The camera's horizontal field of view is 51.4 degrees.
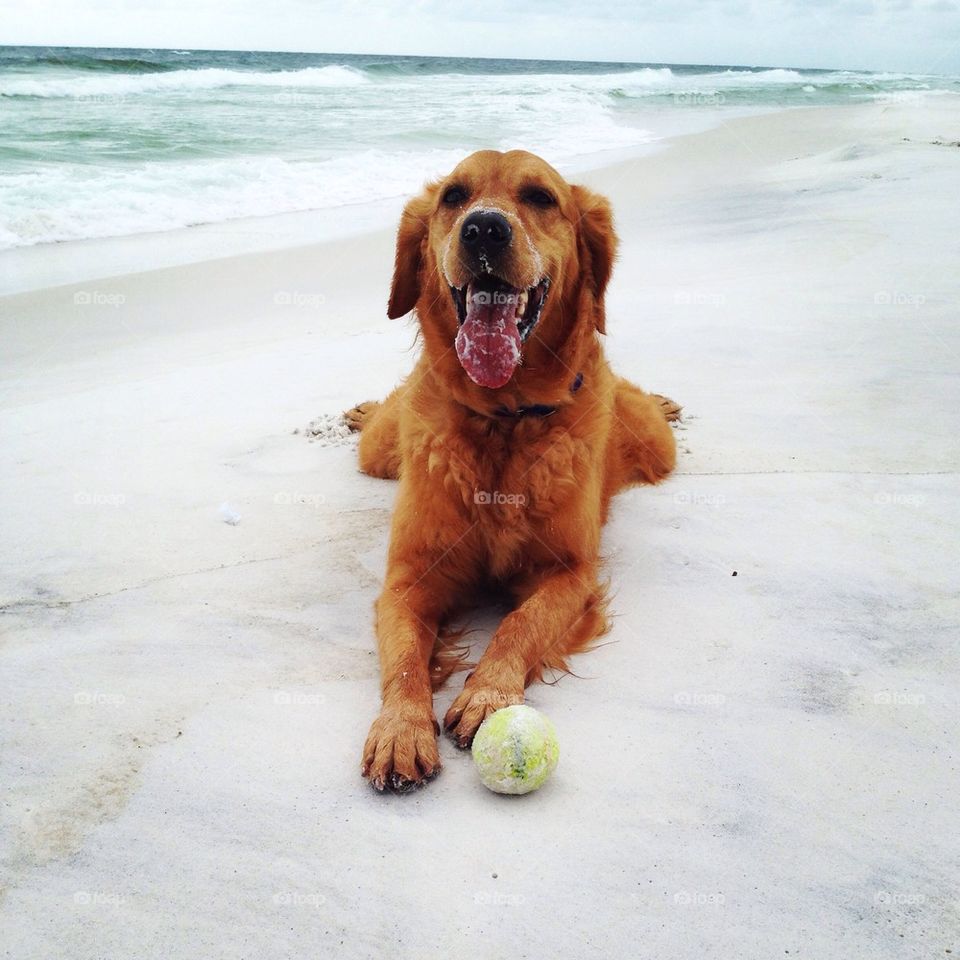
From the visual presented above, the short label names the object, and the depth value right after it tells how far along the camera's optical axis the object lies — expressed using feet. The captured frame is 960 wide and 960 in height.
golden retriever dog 3.13
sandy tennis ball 2.45
